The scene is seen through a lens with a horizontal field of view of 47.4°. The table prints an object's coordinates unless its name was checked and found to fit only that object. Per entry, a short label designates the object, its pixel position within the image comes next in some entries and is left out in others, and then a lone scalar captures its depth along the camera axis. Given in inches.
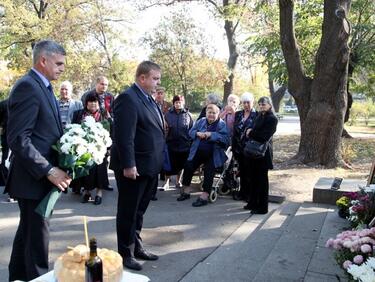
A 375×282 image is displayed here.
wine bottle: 78.0
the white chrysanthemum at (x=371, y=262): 93.7
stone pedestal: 259.0
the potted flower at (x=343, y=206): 218.6
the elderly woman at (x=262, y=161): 239.1
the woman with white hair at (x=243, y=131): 267.1
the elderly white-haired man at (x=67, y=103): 281.9
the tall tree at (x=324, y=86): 380.5
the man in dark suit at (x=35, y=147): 111.8
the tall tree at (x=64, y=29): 813.2
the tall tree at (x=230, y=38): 851.6
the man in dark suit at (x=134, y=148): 152.3
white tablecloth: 87.0
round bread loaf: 80.3
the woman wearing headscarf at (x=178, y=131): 292.8
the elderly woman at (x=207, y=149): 268.1
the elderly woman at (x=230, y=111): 296.0
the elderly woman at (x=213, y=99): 280.4
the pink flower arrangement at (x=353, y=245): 117.1
